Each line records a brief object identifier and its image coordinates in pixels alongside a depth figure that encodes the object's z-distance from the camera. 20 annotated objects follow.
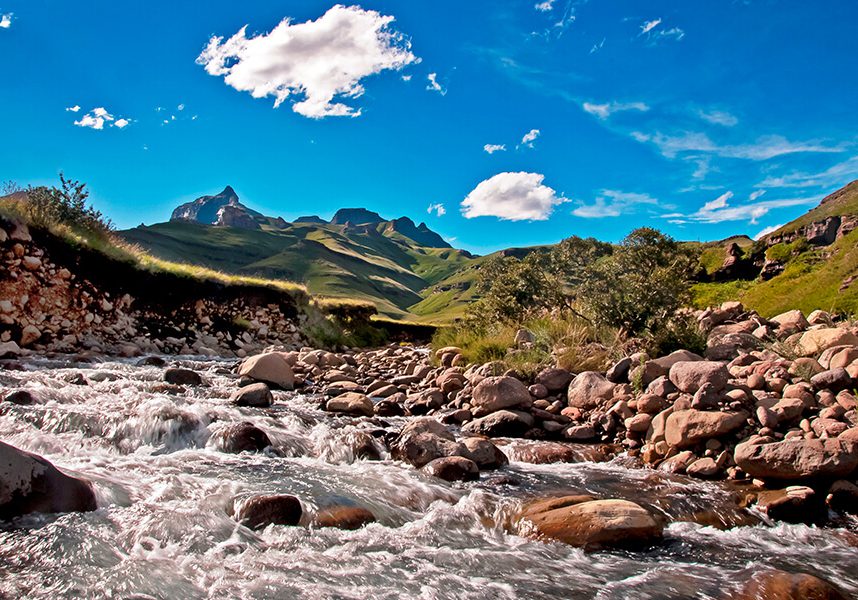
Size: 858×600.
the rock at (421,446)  6.70
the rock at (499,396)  9.25
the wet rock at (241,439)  6.66
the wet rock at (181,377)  10.61
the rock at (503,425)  8.48
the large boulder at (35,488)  4.09
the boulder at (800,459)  5.29
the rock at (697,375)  7.40
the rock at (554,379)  10.19
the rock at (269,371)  12.02
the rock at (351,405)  9.64
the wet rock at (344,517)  4.70
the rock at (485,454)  6.72
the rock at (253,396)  9.33
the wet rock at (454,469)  6.19
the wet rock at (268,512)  4.52
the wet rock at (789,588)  3.57
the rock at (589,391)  9.05
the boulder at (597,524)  4.54
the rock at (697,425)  6.58
